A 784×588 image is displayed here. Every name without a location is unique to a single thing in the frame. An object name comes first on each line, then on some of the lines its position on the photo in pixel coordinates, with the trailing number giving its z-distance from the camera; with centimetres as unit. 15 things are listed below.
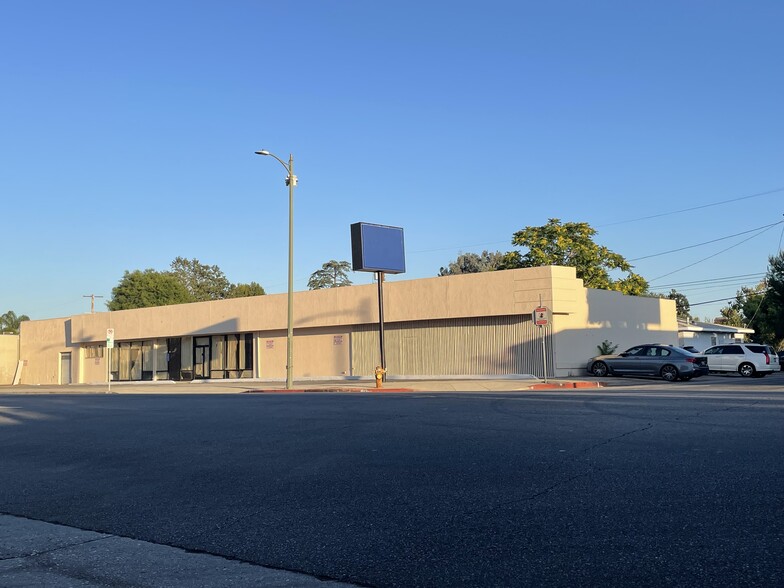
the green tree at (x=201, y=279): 10625
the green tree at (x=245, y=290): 9962
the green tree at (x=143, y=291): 8462
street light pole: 3134
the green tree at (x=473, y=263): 8919
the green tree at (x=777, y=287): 5038
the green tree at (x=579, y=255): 5616
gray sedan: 3078
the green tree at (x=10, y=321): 15602
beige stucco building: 3475
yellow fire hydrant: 2900
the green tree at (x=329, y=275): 10456
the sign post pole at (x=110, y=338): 3575
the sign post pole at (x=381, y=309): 3159
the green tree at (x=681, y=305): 10753
